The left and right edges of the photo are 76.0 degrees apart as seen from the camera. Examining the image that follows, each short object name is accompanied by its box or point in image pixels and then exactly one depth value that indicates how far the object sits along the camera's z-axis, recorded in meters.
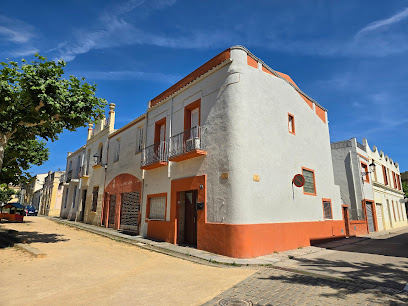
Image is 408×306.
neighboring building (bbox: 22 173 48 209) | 46.58
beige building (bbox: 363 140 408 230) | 22.04
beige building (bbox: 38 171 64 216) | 31.08
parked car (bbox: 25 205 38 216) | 30.00
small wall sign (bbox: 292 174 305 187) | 10.51
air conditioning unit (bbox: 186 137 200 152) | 10.16
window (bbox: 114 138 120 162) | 17.45
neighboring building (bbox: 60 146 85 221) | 22.69
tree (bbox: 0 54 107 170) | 8.93
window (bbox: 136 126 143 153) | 15.06
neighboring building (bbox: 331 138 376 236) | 18.72
